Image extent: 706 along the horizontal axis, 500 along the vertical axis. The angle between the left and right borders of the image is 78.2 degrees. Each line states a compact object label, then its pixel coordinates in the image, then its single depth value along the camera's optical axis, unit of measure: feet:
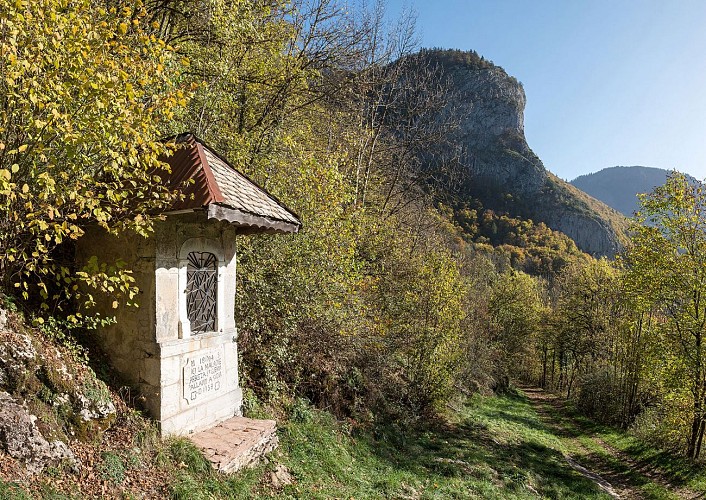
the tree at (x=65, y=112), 11.91
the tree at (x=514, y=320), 99.93
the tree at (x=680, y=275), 39.42
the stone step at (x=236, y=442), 18.31
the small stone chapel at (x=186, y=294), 18.25
